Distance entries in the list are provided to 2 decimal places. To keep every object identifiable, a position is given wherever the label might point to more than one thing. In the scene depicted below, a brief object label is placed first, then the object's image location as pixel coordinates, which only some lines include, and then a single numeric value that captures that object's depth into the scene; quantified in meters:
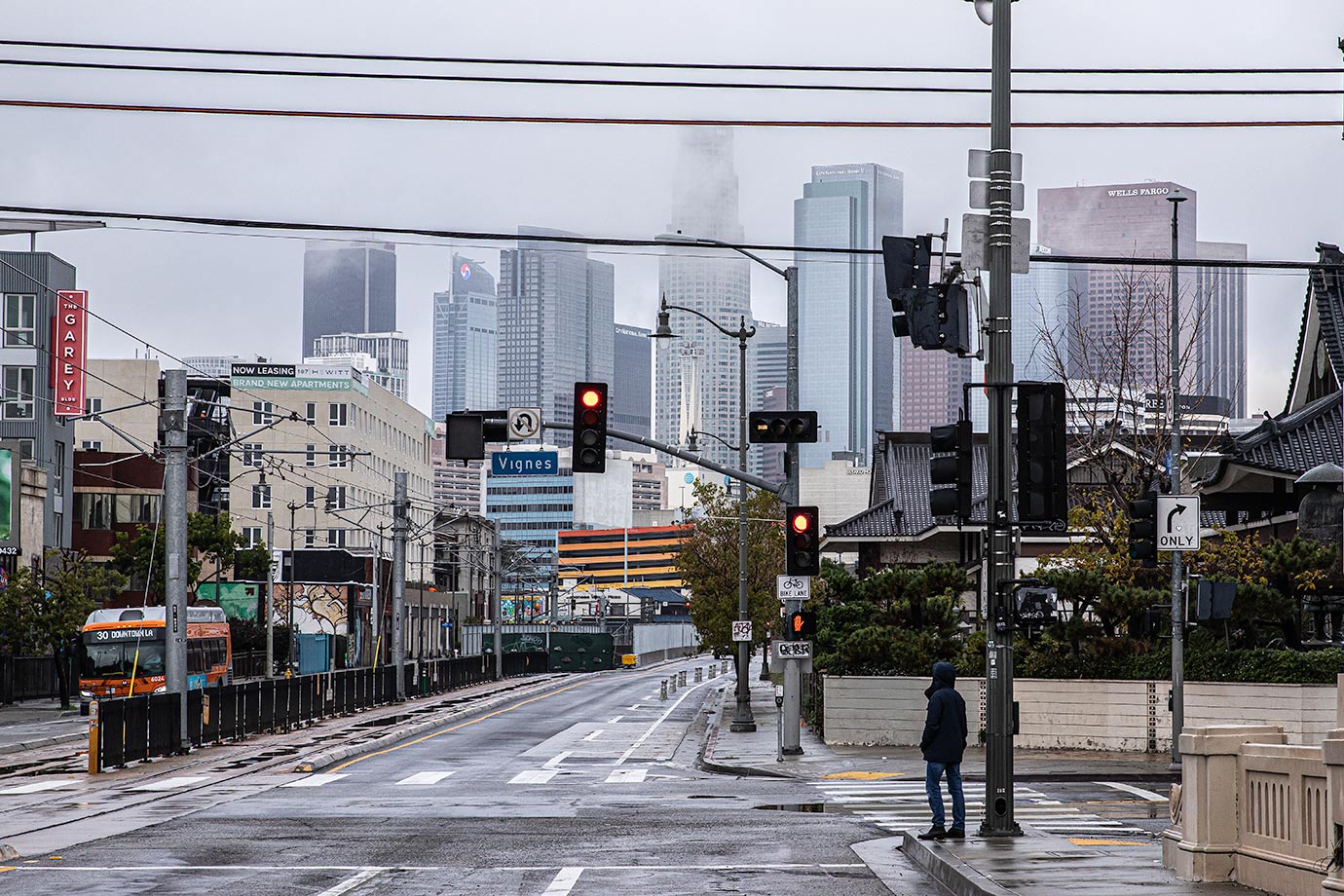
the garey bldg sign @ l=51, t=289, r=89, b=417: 81.25
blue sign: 42.72
